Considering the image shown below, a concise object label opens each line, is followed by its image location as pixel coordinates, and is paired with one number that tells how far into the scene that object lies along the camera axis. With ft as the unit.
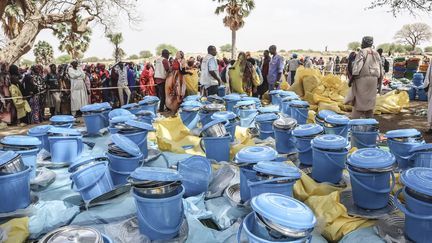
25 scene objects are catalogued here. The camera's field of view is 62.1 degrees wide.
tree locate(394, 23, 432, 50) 166.91
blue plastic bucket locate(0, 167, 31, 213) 9.78
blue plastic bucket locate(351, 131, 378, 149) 13.87
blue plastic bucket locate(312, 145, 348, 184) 10.98
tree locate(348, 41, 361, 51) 174.27
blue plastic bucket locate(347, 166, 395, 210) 9.39
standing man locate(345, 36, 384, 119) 18.61
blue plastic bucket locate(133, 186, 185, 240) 8.48
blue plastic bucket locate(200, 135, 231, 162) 13.84
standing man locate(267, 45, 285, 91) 29.07
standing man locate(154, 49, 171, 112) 26.99
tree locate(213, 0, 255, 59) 78.33
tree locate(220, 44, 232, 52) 207.88
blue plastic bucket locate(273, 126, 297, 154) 14.66
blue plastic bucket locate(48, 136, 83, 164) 14.14
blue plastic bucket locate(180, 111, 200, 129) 19.66
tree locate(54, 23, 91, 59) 97.44
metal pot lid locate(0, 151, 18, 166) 9.65
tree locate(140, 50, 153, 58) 173.76
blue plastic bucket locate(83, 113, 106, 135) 18.40
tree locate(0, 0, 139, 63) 35.17
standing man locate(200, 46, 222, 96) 24.58
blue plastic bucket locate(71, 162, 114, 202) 10.48
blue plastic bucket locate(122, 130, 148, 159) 13.37
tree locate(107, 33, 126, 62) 103.00
